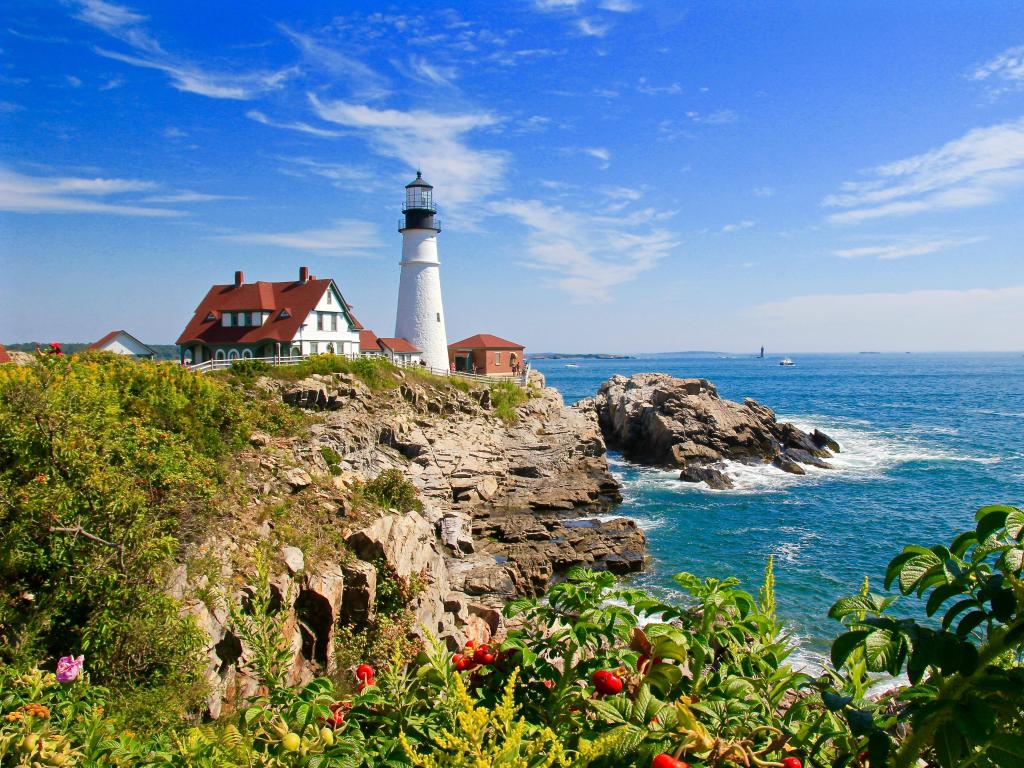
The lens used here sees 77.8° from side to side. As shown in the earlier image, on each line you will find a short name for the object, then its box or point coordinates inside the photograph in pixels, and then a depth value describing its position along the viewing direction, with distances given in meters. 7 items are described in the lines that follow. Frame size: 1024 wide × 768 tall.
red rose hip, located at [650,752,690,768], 2.54
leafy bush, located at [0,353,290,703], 8.68
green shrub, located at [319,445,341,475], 20.93
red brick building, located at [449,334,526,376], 56.25
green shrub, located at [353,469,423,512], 19.30
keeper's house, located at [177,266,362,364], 38.44
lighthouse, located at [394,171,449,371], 45.94
